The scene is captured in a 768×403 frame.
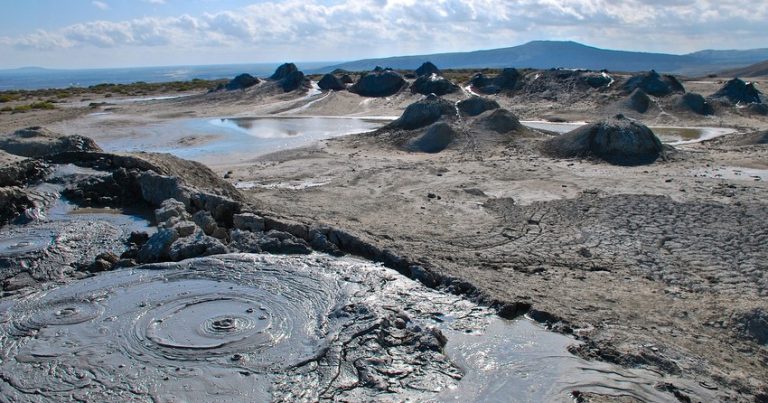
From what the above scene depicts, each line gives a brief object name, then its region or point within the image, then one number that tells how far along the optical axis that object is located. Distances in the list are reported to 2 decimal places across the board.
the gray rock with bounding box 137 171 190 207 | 11.95
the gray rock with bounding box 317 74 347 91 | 44.49
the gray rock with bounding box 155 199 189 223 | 10.71
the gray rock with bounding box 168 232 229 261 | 9.29
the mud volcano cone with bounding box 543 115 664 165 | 17.92
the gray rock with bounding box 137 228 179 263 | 9.32
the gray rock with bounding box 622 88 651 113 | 31.12
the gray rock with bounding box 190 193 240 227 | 11.19
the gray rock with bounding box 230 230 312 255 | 9.56
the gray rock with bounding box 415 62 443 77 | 49.84
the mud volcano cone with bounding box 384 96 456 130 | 23.22
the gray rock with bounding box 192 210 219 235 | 10.45
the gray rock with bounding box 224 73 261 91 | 45.32
